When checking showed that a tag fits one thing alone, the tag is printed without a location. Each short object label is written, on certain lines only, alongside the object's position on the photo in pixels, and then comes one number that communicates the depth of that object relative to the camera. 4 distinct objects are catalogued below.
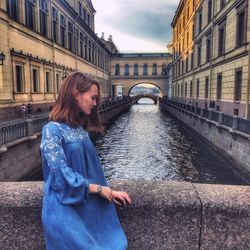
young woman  1.54
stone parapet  2.01
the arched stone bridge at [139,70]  74.12
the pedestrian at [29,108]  19.08
